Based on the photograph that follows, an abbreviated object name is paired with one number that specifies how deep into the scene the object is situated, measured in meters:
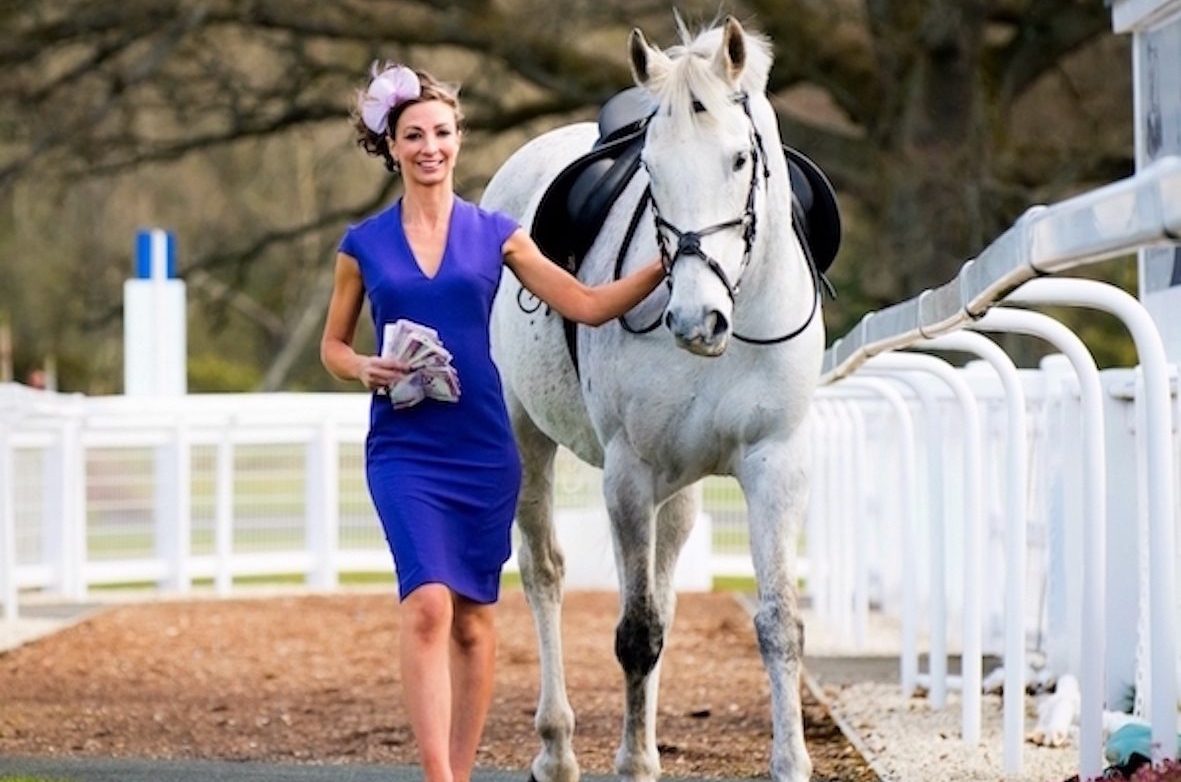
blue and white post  34.03
